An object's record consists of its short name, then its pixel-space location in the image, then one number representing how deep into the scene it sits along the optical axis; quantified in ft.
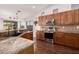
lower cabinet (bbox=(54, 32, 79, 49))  7.34
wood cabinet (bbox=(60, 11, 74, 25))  8.13
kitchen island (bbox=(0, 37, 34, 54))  2.71
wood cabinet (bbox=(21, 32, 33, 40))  4.40
